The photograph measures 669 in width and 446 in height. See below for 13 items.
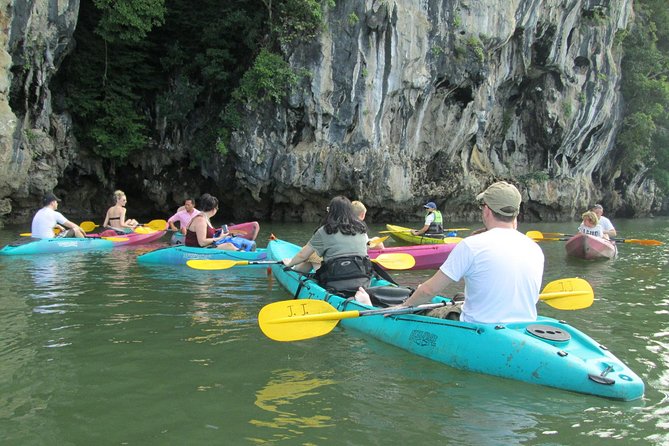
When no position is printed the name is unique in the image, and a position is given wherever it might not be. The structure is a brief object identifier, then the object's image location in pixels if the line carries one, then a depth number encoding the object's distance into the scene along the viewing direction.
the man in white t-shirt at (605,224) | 12.70
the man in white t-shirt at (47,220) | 10.73
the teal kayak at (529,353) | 3.69
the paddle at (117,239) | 11.94
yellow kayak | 11.87
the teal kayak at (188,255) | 9.48
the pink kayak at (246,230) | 12.69
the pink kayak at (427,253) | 10.02
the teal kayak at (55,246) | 10.26
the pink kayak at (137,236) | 12.29
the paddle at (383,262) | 7.50
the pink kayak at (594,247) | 11.45
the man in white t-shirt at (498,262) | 3.80
